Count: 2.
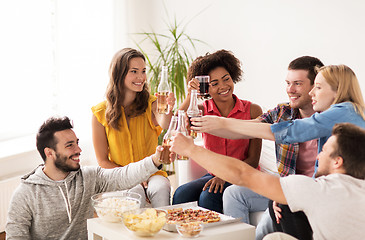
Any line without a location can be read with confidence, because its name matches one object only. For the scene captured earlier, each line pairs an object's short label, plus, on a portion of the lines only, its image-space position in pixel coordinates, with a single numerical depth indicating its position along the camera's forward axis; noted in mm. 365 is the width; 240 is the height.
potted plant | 4535
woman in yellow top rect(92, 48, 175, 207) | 3350
